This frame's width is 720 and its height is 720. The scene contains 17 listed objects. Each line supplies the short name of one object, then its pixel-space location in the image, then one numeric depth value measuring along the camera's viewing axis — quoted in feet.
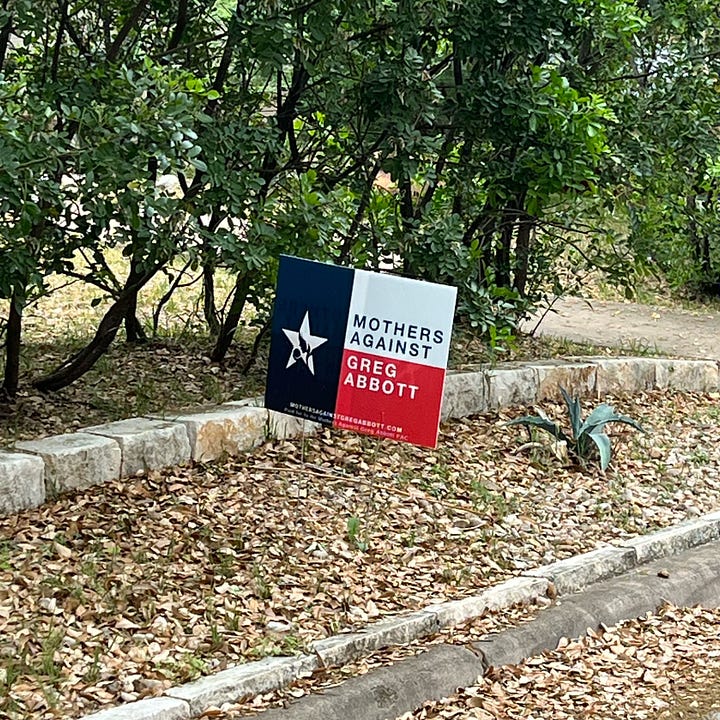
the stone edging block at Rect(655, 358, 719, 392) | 29.09
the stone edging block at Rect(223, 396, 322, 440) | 20.06
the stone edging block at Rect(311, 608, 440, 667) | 14.28
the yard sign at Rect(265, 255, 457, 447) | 16.66
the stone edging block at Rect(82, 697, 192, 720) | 12.07
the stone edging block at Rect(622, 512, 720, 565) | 19.47
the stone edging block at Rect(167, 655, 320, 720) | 12.76
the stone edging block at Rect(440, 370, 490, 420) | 23.13
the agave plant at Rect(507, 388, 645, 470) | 22.33
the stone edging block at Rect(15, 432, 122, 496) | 16.66
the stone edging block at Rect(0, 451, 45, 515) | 16.05
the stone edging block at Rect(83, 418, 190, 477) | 17.72
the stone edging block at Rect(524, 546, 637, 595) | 17.66
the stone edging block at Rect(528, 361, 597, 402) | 25.49
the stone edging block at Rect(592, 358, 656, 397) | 27.20
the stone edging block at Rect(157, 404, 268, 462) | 18.78
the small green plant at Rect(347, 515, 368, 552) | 17.24
